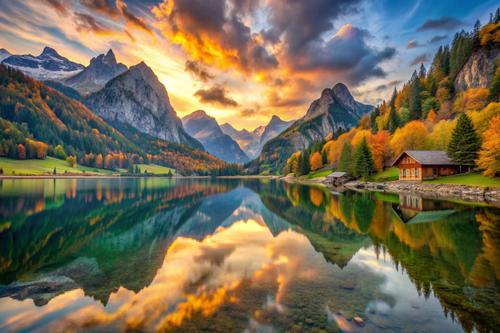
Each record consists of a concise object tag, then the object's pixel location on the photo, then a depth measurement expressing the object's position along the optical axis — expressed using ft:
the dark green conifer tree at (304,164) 492.54
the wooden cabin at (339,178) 341.41
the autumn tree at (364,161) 301.43
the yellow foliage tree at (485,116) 234.23
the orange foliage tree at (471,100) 332.60
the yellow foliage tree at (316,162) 483.10
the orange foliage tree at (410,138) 309.63
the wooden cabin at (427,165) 234.38
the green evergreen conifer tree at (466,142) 212.23
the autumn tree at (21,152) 574.89
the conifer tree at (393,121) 411.54
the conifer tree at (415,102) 435.70
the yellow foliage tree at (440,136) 279.51
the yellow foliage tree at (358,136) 394.75
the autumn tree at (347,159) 344.67
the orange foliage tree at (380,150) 320.50
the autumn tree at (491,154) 171.12
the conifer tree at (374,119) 497.70
